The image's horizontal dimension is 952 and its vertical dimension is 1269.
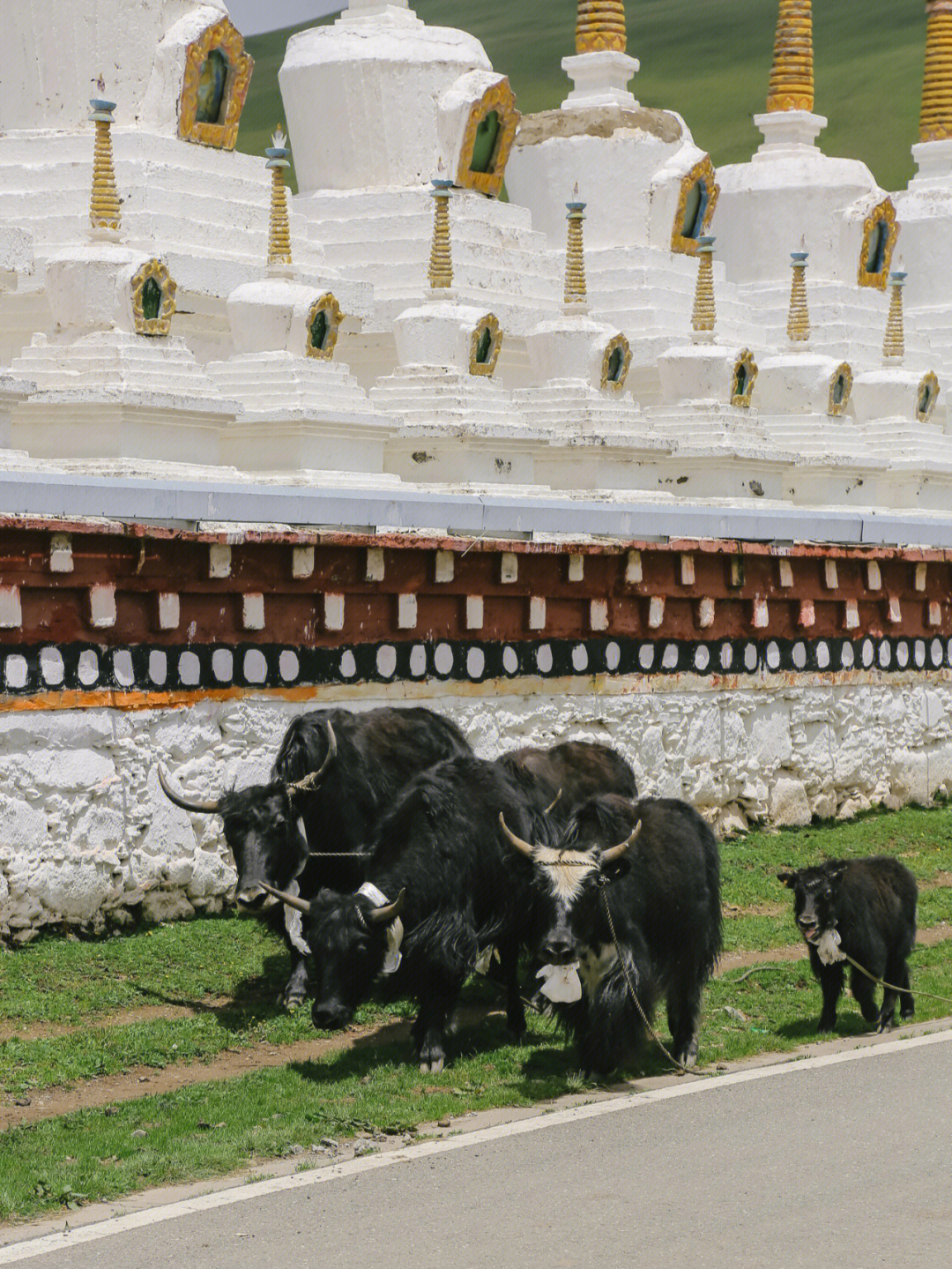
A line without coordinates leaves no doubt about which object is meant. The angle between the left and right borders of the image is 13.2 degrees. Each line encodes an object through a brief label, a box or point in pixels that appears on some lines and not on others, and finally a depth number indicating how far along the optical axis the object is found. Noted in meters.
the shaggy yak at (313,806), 17.25
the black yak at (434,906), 15.53
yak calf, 17.46
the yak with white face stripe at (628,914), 15.56
